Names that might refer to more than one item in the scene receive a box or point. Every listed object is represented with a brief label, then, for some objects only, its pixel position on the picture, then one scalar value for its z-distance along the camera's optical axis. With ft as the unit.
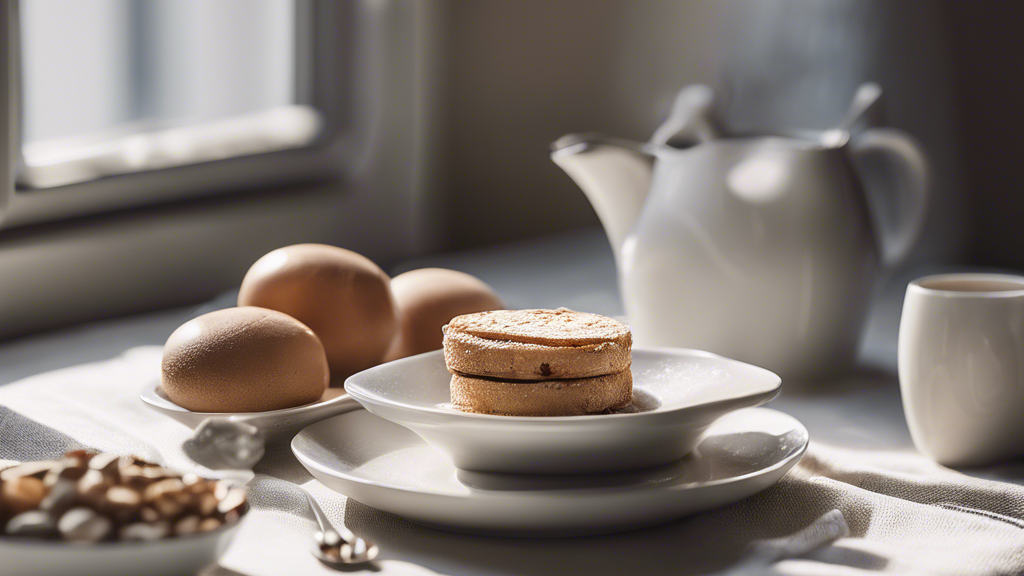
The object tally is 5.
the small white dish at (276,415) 2.53
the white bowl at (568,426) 2.34
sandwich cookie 2.39
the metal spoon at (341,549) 2.30
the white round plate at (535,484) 2.33
